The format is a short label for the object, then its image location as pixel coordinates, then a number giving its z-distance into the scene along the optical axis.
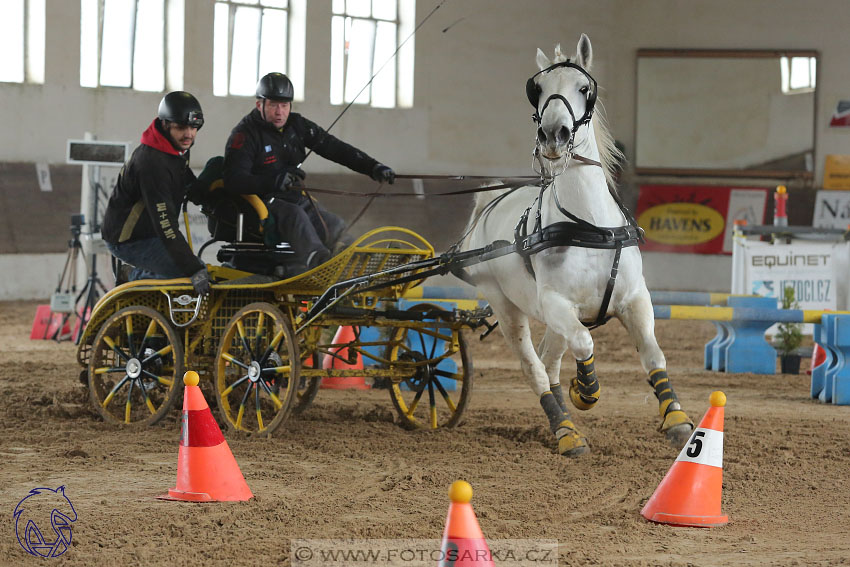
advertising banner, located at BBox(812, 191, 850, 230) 34.22
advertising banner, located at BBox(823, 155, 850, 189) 34.41
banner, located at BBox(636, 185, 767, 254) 34.25
